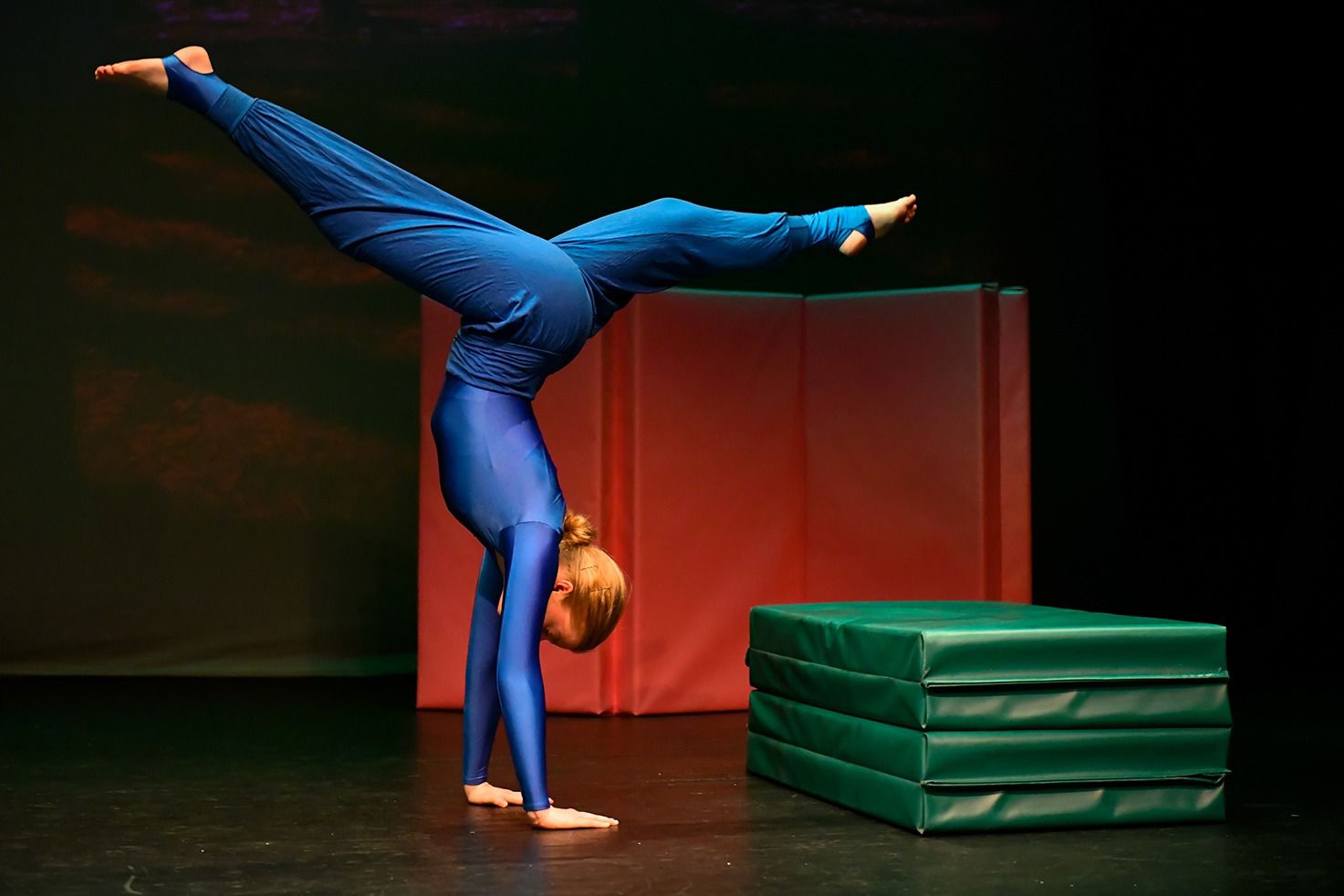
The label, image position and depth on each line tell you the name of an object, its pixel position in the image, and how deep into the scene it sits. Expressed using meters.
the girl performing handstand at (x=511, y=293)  3.04
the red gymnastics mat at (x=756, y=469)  4.94
